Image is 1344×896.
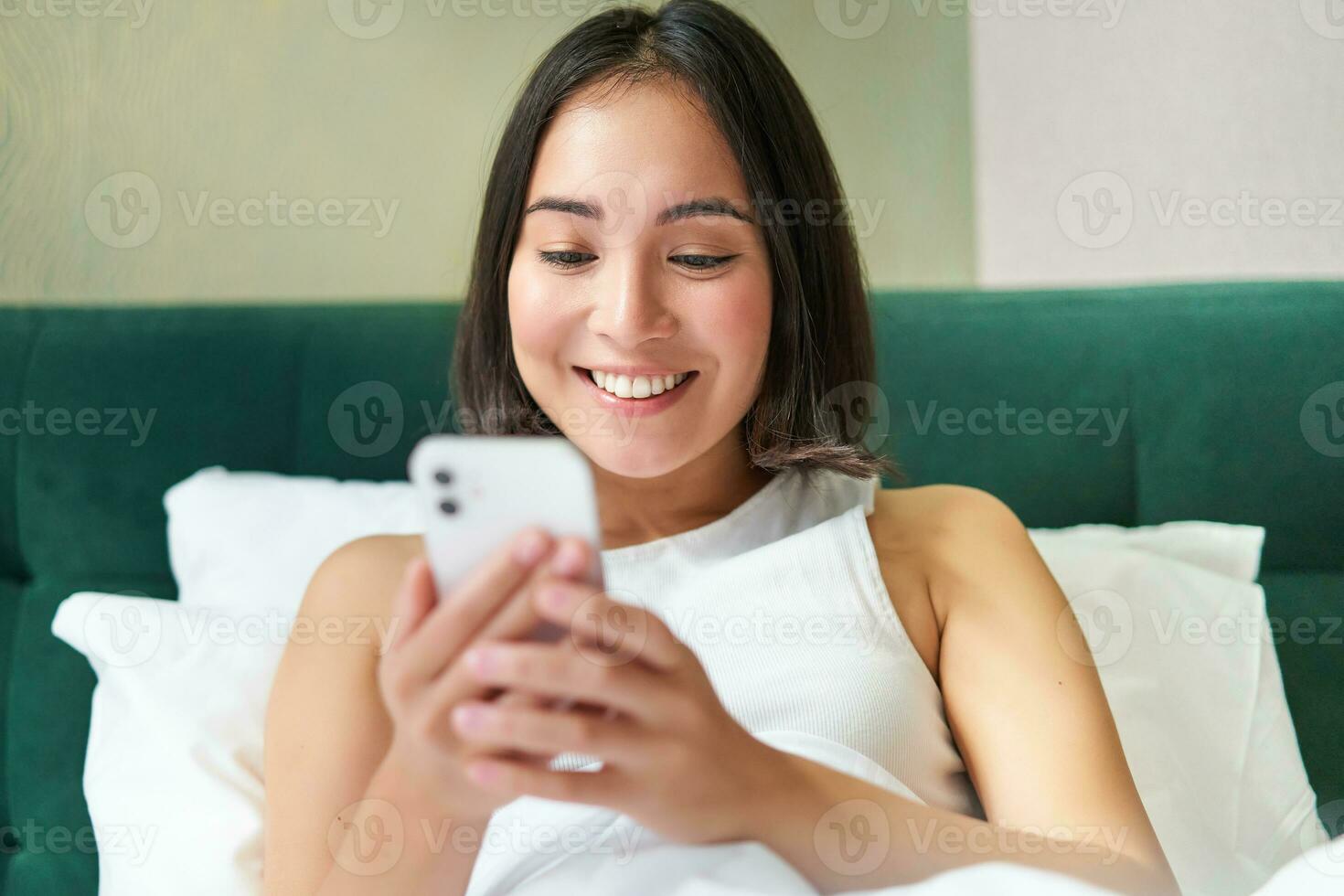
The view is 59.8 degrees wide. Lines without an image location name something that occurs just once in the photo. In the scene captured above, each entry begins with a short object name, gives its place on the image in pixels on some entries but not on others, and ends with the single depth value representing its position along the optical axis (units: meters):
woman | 0.91
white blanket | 0.77
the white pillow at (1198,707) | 1.23
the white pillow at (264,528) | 1.43
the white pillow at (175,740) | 1.17
